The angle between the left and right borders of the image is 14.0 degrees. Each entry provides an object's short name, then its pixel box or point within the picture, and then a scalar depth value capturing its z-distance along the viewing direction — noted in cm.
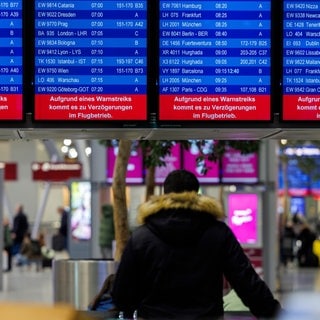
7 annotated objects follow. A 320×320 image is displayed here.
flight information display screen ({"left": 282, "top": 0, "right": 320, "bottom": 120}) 985
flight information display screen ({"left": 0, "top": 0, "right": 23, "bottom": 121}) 968
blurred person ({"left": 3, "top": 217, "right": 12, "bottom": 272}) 3229
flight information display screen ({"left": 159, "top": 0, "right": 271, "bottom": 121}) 966
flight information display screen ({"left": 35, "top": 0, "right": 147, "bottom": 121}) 964
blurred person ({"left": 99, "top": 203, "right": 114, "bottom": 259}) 2543
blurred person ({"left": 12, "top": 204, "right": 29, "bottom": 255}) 3702
